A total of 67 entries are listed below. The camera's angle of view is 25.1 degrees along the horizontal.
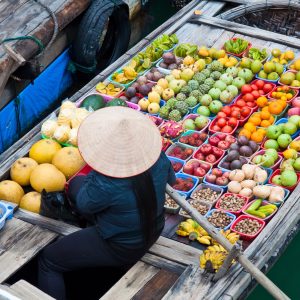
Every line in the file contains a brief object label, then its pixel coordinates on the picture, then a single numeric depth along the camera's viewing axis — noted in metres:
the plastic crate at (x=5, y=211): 4.34
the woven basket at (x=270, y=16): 6.85
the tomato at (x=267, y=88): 5.71
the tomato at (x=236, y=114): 5.35
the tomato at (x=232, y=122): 5.29
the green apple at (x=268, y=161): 4.85
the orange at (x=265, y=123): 5.27
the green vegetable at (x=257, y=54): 6.00
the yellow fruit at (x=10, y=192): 4.57
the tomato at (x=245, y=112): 5.40
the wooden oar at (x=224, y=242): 3.50
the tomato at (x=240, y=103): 5.51
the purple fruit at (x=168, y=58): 5.98
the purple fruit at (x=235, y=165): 4.86
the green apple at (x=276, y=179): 4.71
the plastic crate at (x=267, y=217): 4.43
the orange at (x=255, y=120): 5.29
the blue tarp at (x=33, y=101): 6.08
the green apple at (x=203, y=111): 5.45
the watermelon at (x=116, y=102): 5.32
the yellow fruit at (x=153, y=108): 5.47
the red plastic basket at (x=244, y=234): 4.27
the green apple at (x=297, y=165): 4.79
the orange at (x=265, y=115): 5.33
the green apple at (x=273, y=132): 5.12
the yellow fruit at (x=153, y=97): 5.54
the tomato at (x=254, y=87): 5.67
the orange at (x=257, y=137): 5.14
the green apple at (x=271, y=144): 5.04
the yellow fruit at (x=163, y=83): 5.72
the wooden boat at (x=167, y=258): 3.87
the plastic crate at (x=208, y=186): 4.71
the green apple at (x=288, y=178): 4.64
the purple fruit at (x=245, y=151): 4.98
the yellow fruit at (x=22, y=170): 4.72
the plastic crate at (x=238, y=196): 4.50
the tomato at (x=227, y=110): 5.40
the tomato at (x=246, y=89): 5.62
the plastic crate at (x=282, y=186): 4.68
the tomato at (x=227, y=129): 5.24
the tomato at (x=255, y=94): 5.59
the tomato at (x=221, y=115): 5.35
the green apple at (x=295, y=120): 5.23
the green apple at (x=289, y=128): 5.15
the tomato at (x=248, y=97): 5.56
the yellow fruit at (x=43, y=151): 4.84
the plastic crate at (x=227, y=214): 4.44
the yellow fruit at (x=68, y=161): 4.72
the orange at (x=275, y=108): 5.39
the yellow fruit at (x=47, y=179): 4.61
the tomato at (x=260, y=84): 5.72
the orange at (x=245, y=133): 5.16
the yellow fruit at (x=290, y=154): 4.91
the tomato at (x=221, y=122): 5.29
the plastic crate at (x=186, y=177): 4.66
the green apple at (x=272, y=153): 4.91
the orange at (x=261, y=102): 5.50
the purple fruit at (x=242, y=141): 5.04
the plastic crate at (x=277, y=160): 4.89
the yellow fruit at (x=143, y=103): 5.50
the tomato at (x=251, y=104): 5.52
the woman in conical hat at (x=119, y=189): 3.63
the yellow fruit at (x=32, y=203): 4.54
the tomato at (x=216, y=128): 5.27
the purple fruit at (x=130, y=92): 5.63
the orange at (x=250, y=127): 5.22
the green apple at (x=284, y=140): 5.05
